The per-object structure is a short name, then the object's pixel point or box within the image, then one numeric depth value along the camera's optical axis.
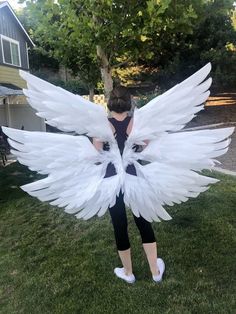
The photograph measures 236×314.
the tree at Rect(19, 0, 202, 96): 5.04
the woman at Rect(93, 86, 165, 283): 1.95
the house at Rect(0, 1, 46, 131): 9.69
